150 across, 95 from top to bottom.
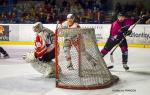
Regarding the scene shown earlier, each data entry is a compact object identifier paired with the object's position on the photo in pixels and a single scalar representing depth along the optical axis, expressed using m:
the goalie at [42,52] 7.46
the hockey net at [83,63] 7.07
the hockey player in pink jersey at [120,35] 8.59
